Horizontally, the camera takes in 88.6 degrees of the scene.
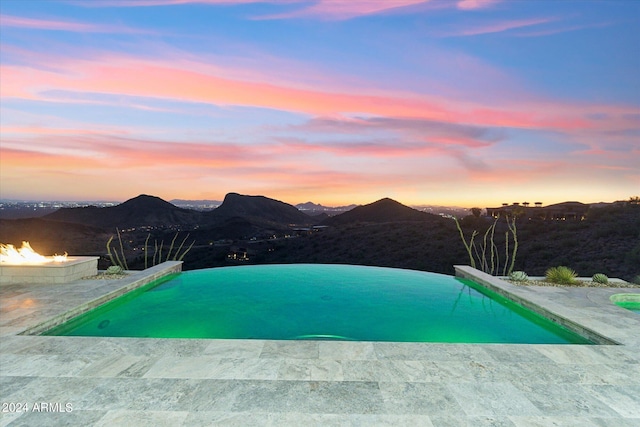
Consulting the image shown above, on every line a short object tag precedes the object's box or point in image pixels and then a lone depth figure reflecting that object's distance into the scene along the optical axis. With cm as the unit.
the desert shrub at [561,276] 872
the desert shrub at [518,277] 928
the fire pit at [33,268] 777
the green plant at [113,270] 921
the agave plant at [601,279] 878
